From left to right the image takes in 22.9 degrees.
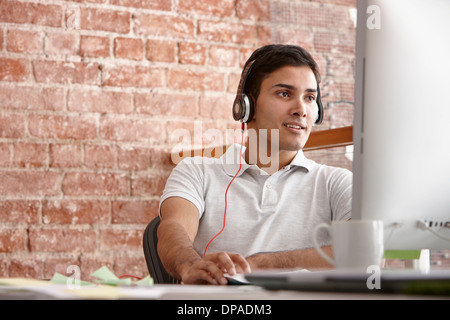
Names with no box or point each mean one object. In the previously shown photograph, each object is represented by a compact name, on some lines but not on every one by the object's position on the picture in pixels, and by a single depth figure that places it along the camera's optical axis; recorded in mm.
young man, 3021
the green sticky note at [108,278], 1743
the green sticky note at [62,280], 1769
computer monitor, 1909
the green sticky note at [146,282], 1744
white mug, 1858
